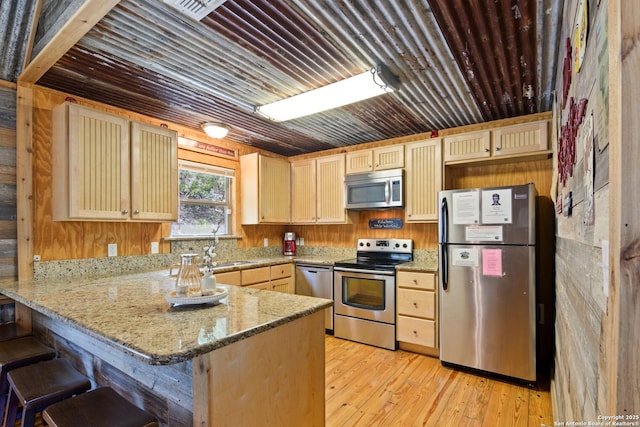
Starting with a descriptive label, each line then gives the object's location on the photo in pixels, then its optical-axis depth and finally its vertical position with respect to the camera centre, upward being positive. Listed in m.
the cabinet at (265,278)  3.21 -0.69
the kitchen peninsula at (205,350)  1.08 -0.54
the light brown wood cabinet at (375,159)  3.64 +0.70
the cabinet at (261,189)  4.00 +0.36
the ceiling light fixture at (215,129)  3.20 +0.91
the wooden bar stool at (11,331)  2.02 -0.78
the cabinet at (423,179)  3.38 +0.41
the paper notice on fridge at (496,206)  2.64 +0.08
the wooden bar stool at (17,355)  1.65 -0.76
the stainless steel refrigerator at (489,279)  2.56 -0.56
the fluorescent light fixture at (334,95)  2.23 +0.98
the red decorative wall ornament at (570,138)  1.07 +0.34
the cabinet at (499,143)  2.89 +0.72
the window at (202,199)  3.53 +0.21
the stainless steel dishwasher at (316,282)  3.73 -0.82
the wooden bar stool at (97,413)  1.14 -0.75
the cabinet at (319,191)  4.07 +0.35
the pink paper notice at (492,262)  2.66 -0.40
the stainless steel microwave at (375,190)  3.57 +0.32
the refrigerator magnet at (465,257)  2.76 -0.37
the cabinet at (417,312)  3.09 -0.98
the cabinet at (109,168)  2.35 +0.41
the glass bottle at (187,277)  1.51 -0.30
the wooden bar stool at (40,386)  1.34 -0.77
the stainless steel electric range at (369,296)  3.31 -0.90
